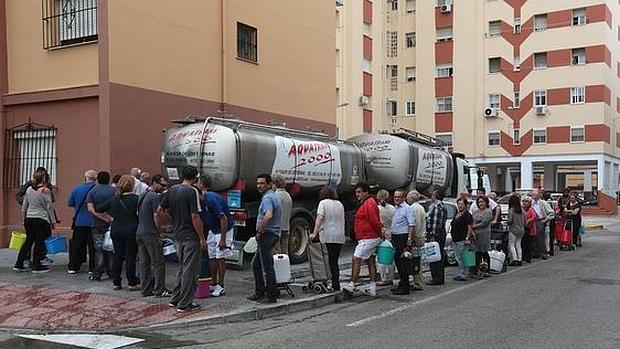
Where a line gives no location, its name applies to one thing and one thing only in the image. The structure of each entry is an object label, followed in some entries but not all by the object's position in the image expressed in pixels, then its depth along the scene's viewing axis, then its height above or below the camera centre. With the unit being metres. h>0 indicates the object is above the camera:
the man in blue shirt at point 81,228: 10.66 -0.91
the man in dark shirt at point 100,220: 10.19 -0.75
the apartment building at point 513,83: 42.25 +6.34
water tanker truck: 11.77 +0.25
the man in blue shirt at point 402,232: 10.21 -0.95
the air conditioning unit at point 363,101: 35.66 +4.08
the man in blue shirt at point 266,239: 8.82 -0.93
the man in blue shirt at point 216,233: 9.34 -0.88
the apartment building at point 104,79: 13.02 +2.12
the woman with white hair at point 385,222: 10.70 -0.83
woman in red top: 15.26 -1.45
